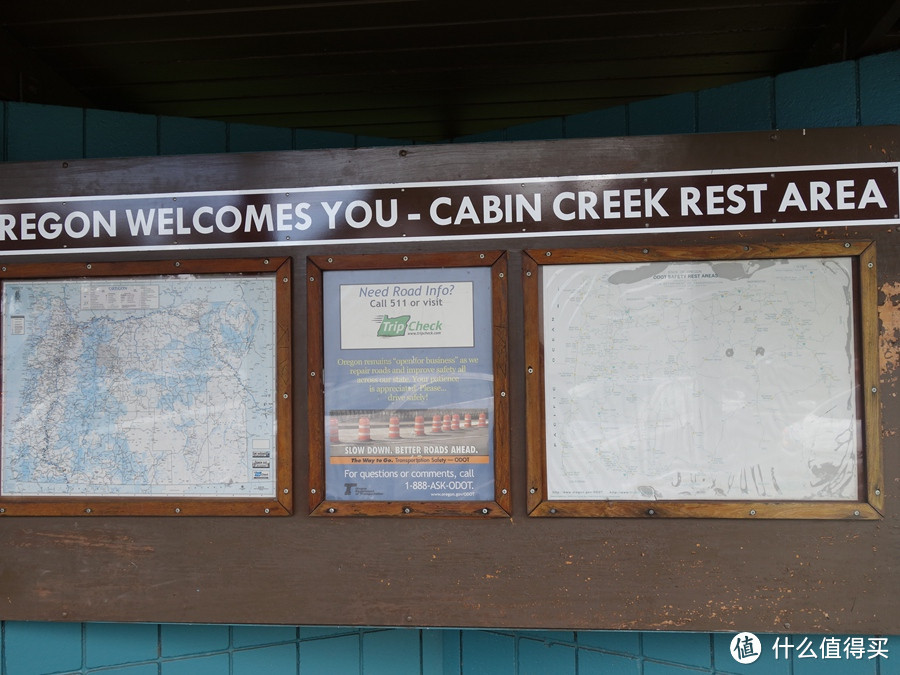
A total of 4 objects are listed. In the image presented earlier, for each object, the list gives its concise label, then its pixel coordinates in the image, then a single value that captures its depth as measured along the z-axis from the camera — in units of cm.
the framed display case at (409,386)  217
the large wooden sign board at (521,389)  209
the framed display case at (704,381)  208
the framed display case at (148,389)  222
